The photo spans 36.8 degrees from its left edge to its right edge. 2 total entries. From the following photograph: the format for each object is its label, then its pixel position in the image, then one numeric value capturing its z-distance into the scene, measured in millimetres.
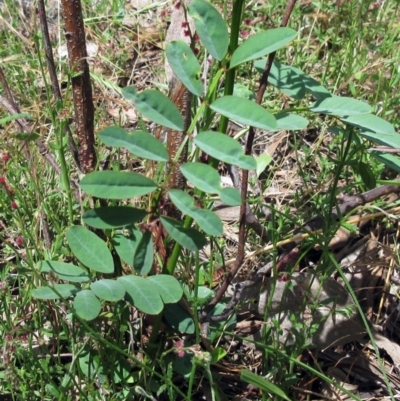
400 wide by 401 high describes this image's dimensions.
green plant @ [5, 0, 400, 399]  297
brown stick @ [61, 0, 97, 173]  393
